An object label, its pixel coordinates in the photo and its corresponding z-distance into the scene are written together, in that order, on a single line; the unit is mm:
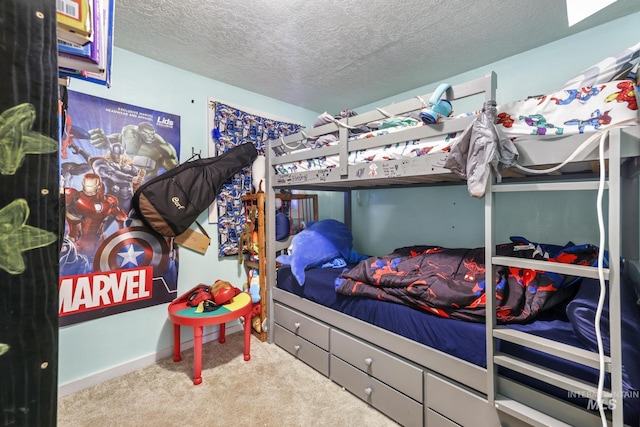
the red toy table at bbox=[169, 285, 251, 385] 2006
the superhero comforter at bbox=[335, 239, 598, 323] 1372
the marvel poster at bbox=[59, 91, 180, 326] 1952
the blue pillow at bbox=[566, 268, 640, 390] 999
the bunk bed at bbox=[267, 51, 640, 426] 1027
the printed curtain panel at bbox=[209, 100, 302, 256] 2645
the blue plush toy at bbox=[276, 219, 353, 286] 2355
